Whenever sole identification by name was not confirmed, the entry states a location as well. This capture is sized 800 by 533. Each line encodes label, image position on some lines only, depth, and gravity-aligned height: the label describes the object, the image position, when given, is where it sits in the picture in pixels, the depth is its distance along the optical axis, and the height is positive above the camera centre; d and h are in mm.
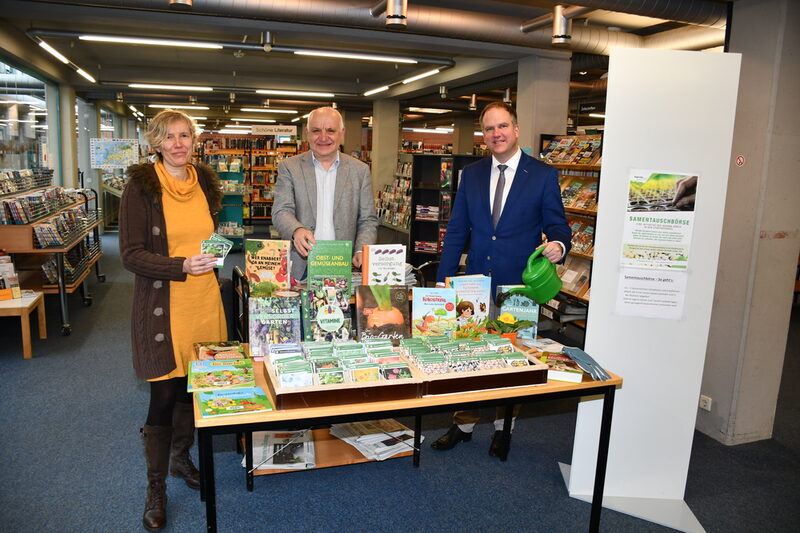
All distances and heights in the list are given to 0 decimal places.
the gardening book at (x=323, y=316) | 2328 -536
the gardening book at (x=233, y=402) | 1833 -735
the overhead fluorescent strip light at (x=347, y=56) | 7930 +1846
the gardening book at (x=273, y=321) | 2275 -554
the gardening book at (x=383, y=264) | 2383 -319
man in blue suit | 3043 -56
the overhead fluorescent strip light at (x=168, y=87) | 11656 +1915
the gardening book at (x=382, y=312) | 2365 -520
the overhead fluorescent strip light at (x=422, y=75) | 10038 +2082
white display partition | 2725 -446
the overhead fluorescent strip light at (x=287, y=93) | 12051 +1954
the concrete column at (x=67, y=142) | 11086 +601
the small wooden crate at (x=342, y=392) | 1869 -699
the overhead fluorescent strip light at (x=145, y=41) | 6906 +1718
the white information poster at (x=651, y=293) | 2801 -452
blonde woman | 2414 -399
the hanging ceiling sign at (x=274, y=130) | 13078 +1229
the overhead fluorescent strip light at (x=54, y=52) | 7623 +1696
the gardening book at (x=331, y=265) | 2365 -332
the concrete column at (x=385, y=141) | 13609 +1125
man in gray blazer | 3166 -59
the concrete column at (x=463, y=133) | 18016 +1881
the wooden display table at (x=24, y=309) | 4820 -1186
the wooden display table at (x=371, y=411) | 1812 -766
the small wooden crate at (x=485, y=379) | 2049 -693
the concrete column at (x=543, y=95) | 7637 +1366
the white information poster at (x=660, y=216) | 2750 -68
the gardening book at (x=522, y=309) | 2721 -545
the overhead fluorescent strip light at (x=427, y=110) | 16198 +2359
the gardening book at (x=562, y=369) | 2312 -705
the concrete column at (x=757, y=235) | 3555 -183
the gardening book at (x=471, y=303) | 2477 -484
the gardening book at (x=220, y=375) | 2006 -714
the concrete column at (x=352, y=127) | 15836 +1663
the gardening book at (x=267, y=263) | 2383 -340
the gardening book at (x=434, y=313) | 2424 -521
